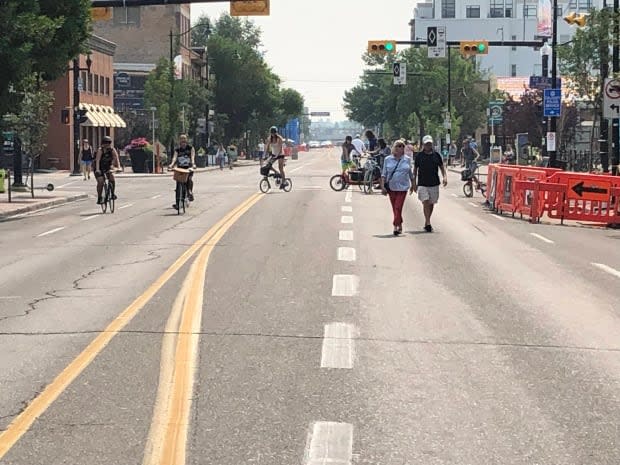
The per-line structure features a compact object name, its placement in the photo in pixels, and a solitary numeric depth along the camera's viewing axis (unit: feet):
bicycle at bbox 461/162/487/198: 115.75
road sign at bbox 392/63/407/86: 191.31
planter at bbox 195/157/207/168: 257.96
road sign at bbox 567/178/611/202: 80.07
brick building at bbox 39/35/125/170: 216.33
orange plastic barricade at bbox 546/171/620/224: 79.97
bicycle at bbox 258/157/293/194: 111.12
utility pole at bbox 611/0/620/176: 100.80
